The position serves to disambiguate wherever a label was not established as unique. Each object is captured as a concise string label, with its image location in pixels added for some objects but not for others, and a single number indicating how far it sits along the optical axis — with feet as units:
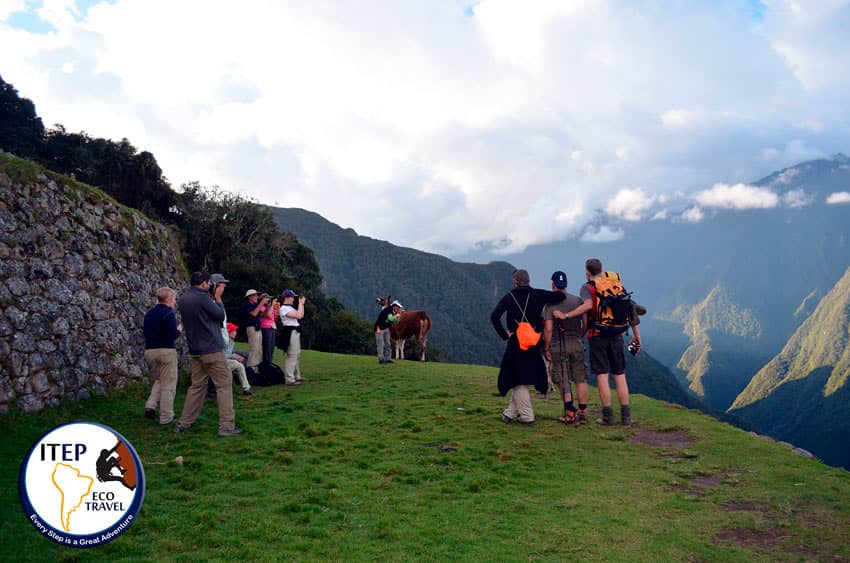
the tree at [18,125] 110.32
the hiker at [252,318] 49.48
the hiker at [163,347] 33.50
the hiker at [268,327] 50.88
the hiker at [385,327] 62.49
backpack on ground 51.08
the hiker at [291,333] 48.62
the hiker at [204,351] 31.40
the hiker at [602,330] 34.17
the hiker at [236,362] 43.47
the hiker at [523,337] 34.83
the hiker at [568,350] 35.99
